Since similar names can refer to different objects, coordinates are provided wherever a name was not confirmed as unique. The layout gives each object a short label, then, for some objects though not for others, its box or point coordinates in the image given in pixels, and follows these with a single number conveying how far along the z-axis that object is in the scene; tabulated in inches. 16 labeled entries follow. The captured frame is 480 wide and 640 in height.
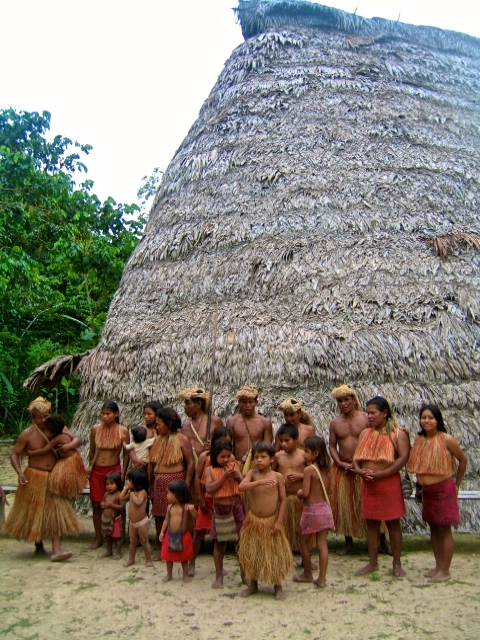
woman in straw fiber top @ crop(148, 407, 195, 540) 191.5
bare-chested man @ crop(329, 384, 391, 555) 193.8
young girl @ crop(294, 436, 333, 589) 165.6
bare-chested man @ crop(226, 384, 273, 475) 194.7
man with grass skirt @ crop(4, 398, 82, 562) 192.9
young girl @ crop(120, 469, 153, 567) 187.9
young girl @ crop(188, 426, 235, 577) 182.4
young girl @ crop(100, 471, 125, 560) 194.5
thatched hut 227.3
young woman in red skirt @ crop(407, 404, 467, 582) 167.6
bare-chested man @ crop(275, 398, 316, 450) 190.2
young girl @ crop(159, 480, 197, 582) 169.9
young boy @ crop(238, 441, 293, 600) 155.3
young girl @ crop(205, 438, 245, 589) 168.1
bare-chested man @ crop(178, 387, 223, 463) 198.8
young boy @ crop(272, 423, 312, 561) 175.9
